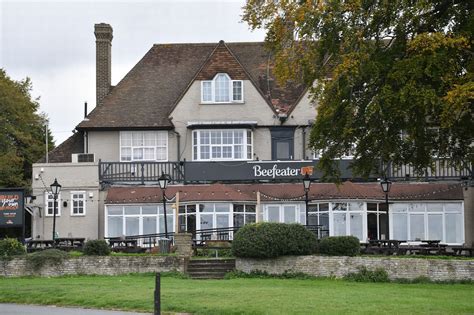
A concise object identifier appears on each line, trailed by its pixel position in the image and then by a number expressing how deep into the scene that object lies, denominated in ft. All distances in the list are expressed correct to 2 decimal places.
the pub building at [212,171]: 150.00
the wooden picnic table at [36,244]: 126.82
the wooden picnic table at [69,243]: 130.52
